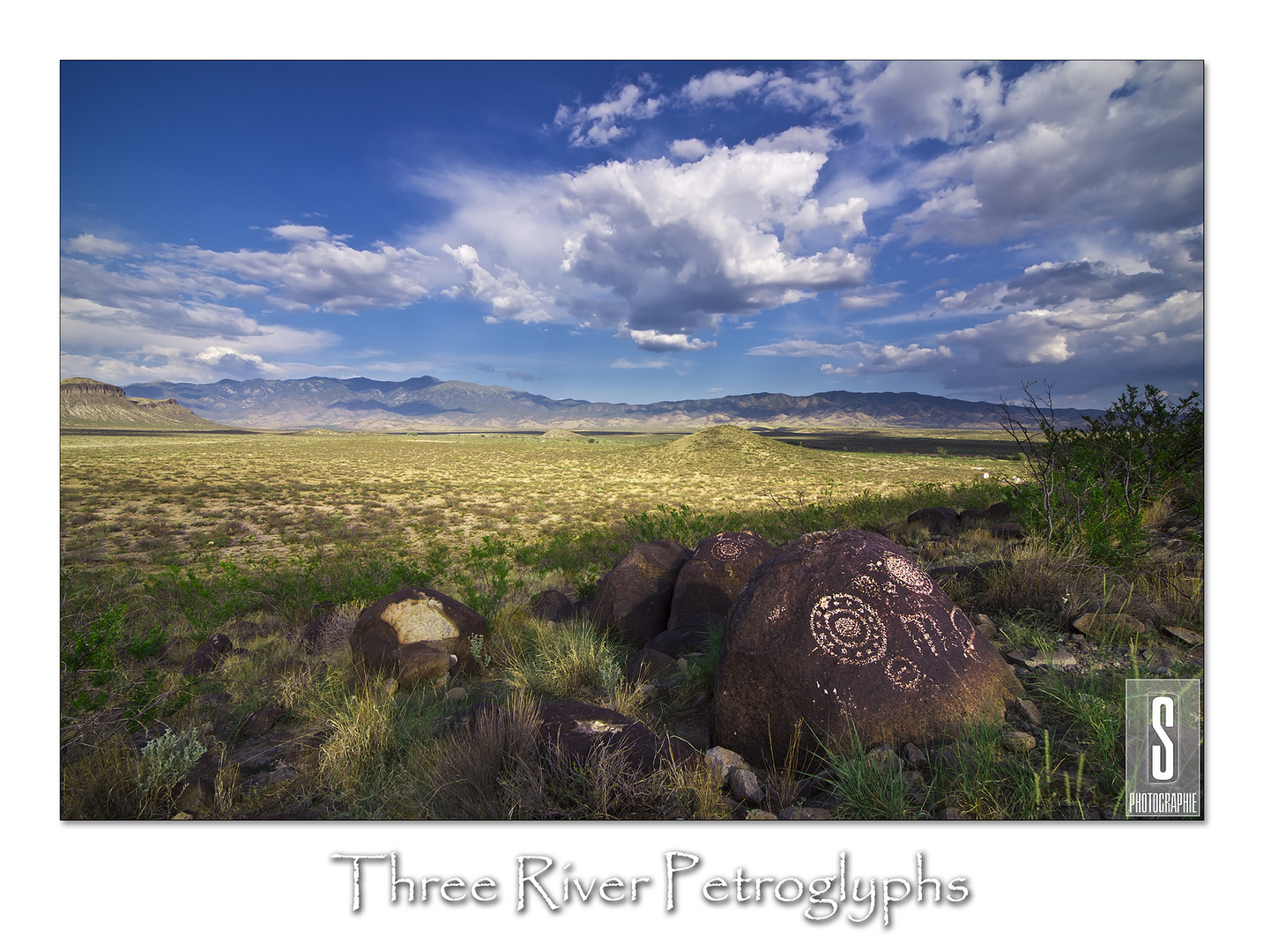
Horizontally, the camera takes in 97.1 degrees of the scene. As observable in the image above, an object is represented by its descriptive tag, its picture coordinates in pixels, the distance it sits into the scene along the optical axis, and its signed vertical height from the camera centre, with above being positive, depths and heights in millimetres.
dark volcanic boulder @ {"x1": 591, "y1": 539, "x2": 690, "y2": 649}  6285 -1436
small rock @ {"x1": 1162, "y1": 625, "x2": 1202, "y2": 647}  3846 -1151
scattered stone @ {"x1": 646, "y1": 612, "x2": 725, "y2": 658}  5184 -1580
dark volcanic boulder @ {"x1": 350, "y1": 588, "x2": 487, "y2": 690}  5309 -1644
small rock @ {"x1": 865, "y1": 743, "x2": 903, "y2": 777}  2711 -1430
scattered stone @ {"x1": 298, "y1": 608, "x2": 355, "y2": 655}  6703 -2018
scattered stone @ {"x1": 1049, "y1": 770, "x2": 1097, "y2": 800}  2617 -1515
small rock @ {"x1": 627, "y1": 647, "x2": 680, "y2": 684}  4684 -1683
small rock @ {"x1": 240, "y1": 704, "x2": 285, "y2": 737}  4602 -2104
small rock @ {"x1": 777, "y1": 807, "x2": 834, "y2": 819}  2750 -1695
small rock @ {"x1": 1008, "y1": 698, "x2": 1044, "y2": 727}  3080 -1348
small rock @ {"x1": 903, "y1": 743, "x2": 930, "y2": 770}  2793 -1441
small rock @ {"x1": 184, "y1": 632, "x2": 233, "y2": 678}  6258 -2160
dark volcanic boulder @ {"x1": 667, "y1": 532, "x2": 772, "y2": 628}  5832 -1118
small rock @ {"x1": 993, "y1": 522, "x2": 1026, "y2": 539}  8492 -951
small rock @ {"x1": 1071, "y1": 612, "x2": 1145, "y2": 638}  3961 -1116
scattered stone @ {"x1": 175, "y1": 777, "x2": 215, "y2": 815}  3174 -1867
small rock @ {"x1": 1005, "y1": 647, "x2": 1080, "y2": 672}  3703 -1289
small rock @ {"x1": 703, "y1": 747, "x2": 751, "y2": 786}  2934 -1592
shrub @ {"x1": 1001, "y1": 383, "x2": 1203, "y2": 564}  5617 +14
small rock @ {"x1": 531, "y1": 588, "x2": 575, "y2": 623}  7176 -1825
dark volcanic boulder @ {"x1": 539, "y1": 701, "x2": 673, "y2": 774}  2971 -1474
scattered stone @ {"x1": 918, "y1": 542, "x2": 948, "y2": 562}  7973 -1194
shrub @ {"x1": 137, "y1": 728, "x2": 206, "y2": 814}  3121 -1719
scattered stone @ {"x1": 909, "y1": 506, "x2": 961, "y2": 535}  10938 -983
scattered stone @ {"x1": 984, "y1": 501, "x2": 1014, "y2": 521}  10867 -818
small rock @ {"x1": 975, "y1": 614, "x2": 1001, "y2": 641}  4289 -1233
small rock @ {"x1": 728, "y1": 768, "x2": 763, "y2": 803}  2838 -1629
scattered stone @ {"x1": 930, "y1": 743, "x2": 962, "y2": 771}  2730 -1422
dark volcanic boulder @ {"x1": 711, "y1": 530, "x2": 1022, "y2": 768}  2896 -1027
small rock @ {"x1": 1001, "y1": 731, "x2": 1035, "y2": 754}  2848 -1397
